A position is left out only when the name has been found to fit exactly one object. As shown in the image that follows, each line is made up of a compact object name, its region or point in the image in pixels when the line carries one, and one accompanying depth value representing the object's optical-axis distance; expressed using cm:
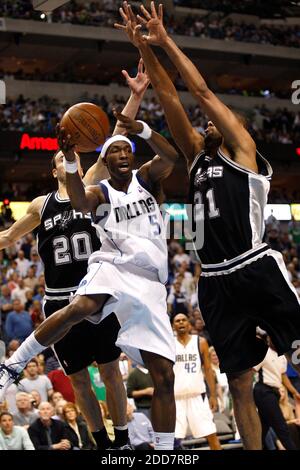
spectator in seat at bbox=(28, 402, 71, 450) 953
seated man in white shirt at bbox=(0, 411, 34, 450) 920
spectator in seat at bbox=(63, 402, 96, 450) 1008
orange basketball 615
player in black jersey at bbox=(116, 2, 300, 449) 536
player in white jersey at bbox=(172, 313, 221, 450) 1088
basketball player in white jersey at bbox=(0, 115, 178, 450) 549
